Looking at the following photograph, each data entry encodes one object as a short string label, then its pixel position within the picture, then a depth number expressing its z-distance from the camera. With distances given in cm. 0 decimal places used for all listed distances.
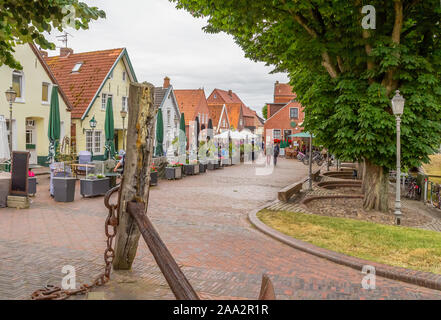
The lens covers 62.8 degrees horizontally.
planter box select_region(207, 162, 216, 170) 2344
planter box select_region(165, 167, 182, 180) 1741
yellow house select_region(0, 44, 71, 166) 2059
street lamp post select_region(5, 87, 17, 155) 1494
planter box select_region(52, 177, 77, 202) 1062
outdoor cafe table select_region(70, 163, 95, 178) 1524
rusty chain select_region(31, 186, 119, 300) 372
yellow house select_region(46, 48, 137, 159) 2583
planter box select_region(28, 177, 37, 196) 1093
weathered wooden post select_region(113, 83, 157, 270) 398
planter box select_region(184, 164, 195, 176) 1958
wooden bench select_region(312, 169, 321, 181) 1873
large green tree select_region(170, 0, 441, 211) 943
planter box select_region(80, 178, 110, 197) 1138
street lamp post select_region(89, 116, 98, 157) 2555
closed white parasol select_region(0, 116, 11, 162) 1596
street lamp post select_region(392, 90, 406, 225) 881
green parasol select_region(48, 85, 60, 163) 1725
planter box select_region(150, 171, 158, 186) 1439
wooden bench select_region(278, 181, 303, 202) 1179
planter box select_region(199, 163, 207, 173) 2115
